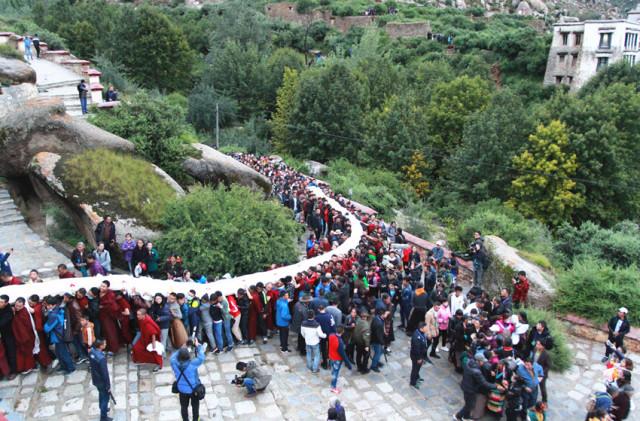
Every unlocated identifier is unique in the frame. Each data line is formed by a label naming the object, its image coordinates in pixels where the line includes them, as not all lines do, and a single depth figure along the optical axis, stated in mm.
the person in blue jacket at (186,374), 7289
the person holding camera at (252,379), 8812
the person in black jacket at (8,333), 8133
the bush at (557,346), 10750
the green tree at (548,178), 26688
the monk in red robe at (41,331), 8438
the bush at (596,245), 17188
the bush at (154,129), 16406
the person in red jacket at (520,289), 12250
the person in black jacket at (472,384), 8305
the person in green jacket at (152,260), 11820
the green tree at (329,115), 35562
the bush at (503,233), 17047
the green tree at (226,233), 12141
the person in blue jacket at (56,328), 8406
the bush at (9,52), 20891
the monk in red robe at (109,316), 8961
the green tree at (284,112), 37969
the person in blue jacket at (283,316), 10047
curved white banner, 9098
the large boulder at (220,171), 17188
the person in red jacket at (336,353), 9164
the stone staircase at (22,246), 12297
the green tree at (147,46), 39062
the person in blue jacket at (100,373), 7316
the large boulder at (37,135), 14195
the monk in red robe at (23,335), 8242
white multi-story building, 53594
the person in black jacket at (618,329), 10883
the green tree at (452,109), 35969
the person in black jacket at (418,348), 9188
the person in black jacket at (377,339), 9555
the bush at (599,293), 12547
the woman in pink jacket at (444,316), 10258
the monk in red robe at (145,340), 8859
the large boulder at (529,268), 13273
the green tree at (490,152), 29219
